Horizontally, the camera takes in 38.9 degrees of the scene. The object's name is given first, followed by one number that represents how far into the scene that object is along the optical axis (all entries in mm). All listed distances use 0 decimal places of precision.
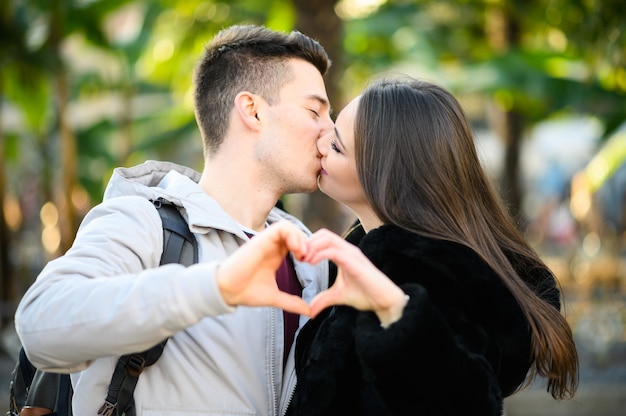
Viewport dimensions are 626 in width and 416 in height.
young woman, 2383
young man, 2207
